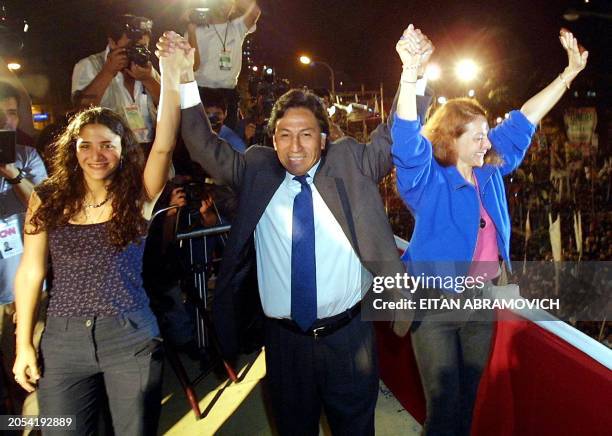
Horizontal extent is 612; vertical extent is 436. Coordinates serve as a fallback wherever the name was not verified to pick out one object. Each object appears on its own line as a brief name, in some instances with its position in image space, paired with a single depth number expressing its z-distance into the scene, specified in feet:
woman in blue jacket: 7.04
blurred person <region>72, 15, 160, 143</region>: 10.44
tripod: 10.26
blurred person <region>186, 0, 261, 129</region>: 13.99
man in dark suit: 6.46
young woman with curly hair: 6.03
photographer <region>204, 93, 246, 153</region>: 13.30
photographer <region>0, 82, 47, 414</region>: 8.00
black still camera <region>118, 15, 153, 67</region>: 10.11
